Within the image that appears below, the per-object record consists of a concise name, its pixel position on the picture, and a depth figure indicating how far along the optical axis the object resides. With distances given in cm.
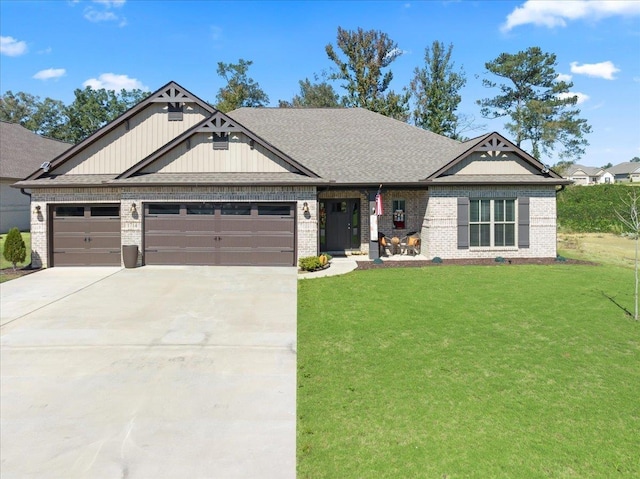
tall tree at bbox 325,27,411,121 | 4047
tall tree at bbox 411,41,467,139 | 3919
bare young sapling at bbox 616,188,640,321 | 906
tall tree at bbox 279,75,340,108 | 5334
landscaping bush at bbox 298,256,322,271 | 1478
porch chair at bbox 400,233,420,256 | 1797
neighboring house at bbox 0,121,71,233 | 2612
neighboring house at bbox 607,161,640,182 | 9844
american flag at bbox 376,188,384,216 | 1680
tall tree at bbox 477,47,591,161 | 4119
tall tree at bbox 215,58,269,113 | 4350
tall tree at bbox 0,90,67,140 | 6756
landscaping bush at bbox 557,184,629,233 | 3095
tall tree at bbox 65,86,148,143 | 6103
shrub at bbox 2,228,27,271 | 1498
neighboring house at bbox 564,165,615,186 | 9749
